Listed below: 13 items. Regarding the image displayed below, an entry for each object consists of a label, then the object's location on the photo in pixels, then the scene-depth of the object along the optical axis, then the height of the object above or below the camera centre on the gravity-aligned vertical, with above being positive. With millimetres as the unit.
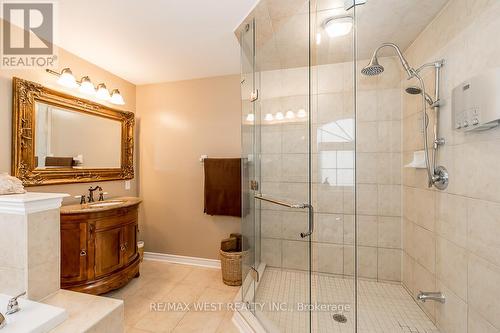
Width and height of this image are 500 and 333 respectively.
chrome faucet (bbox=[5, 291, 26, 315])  880 -571
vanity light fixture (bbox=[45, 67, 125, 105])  1957 +793
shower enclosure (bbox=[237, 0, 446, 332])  1539 -62
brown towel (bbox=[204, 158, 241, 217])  2426 -219
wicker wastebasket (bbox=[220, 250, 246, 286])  2160 -1010
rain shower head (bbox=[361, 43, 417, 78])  1533 +747
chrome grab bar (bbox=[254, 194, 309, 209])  1556 -274
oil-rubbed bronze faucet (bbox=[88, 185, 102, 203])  2186 -288
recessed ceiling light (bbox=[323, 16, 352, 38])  1547 +1026
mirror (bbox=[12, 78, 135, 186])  1738 +271
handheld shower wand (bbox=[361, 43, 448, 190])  1459 +325
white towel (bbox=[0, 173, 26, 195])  1259 -112
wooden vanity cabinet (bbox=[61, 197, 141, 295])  1730 -682
